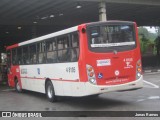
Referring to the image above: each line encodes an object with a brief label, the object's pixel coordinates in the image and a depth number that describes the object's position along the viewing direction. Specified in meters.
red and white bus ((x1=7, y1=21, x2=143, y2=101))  12.16
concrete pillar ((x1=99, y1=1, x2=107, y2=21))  29.77
